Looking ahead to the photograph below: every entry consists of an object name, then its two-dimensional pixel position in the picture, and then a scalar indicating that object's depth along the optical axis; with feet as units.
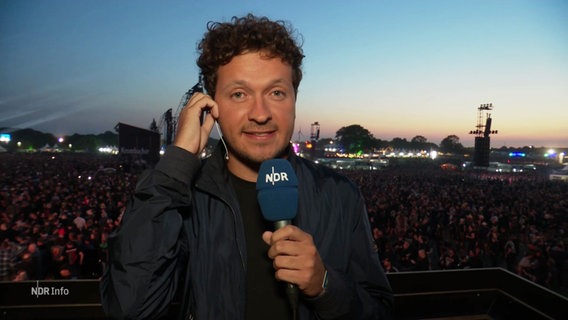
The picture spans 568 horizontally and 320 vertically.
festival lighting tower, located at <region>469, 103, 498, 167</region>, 143.63
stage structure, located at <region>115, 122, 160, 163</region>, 91.97
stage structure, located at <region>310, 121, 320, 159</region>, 185.37
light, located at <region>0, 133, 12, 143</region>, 284.31
